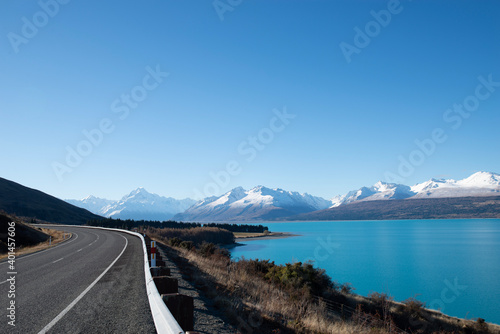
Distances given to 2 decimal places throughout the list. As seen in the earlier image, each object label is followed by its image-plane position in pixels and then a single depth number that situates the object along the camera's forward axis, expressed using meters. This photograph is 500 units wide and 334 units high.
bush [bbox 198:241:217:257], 27.92
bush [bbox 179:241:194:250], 32.32
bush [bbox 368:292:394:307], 24.72
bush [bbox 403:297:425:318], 24.50
